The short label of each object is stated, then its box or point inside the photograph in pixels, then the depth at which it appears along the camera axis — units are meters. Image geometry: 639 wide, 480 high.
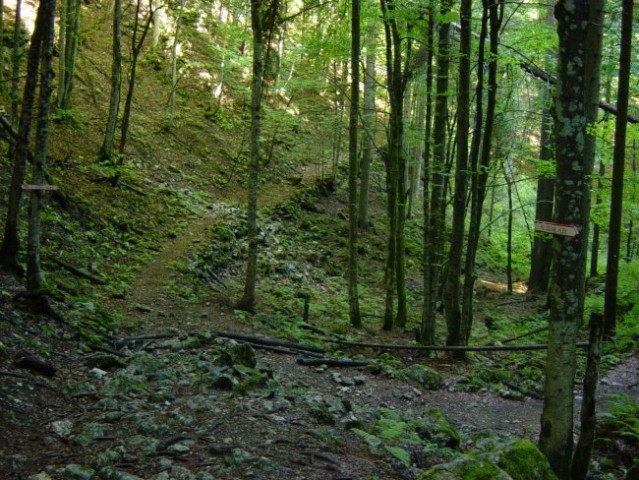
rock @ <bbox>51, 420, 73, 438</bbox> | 4.51
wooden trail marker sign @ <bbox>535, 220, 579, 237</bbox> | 4.49
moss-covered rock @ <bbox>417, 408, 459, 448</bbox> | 6.21
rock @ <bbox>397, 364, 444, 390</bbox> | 9.00
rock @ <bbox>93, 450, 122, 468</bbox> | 4.10
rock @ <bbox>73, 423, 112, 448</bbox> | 4.42
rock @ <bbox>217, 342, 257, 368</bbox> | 7.25
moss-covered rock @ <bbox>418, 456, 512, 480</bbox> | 3.97
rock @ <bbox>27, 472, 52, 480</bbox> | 3.68
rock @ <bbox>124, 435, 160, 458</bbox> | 4.39
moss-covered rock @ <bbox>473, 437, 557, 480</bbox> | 4.44
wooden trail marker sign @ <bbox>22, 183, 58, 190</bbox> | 6.87
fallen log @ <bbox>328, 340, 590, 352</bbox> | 6.65
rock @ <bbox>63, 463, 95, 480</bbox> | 3.85
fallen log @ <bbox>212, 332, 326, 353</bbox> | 9.15
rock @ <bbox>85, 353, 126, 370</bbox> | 6.25
